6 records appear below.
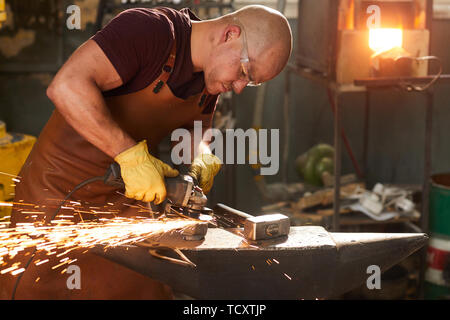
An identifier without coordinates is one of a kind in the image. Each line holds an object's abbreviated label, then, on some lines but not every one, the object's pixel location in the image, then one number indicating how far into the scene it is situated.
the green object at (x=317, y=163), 4.56
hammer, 2.05
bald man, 2.16
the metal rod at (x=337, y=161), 3.57
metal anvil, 2.01
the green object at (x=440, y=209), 3.77
